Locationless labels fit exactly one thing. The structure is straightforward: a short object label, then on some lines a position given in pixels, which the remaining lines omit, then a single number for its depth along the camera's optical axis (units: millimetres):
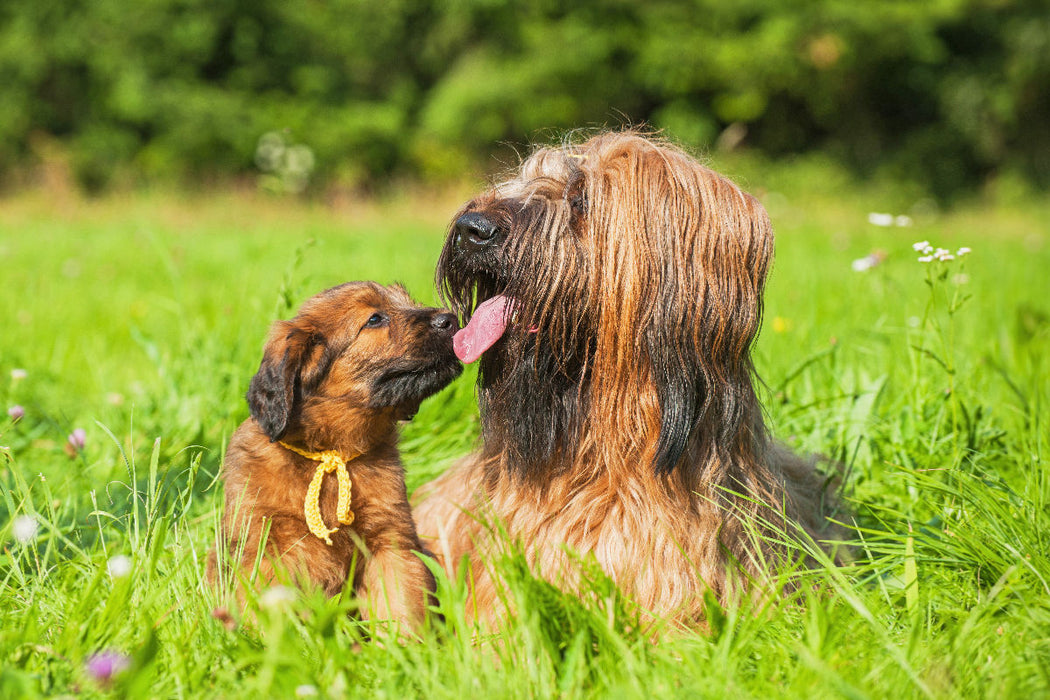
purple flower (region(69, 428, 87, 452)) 3447
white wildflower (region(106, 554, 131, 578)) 2099
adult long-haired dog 2457
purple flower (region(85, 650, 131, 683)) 1771
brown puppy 2611
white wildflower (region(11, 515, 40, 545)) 2293
